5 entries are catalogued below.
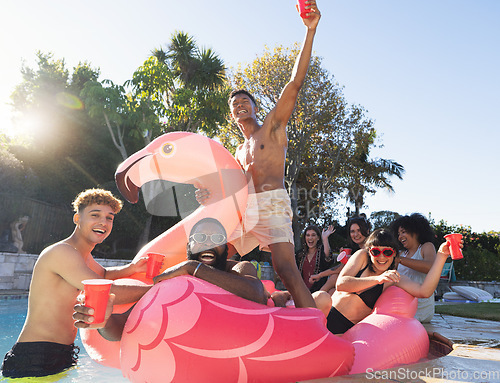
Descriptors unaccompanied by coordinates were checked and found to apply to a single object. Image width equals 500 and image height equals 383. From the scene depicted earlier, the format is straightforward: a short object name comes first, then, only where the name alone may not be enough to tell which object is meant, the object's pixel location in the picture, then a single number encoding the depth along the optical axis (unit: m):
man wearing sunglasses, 2.49
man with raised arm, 3.35
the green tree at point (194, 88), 16.95
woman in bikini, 3.35
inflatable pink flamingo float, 2.22
